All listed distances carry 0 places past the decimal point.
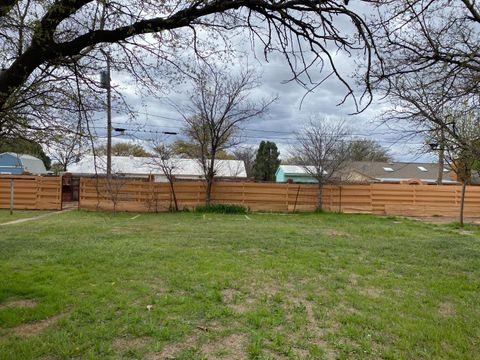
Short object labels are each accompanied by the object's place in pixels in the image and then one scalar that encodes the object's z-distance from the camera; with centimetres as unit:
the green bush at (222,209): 1905
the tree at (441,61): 457
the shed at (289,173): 4369
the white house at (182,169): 3262
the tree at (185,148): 2028
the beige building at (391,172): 4156
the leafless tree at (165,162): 1952
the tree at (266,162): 4428
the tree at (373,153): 4609
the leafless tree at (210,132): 1923
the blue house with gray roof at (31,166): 3784
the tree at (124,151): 4086
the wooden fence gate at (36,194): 1945
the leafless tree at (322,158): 2033
